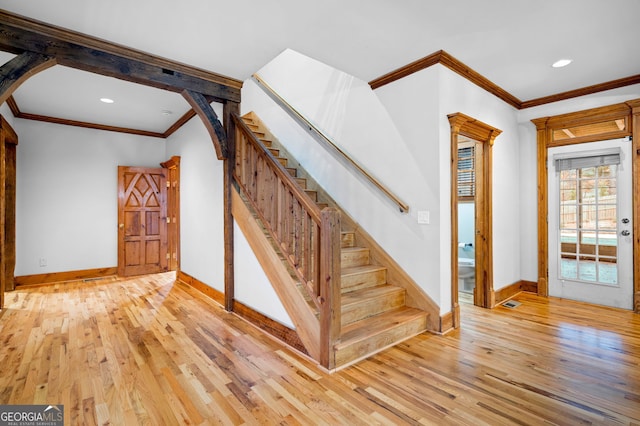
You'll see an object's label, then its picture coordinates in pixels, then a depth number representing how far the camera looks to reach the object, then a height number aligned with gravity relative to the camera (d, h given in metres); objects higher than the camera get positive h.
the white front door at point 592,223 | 3.90 -0.13
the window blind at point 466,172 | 5.51 +0.71
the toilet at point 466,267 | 4.86 -0.86
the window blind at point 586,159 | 3.98 +0.68
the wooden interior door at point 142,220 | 6.03 -0.08
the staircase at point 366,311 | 2.64 -0.93
